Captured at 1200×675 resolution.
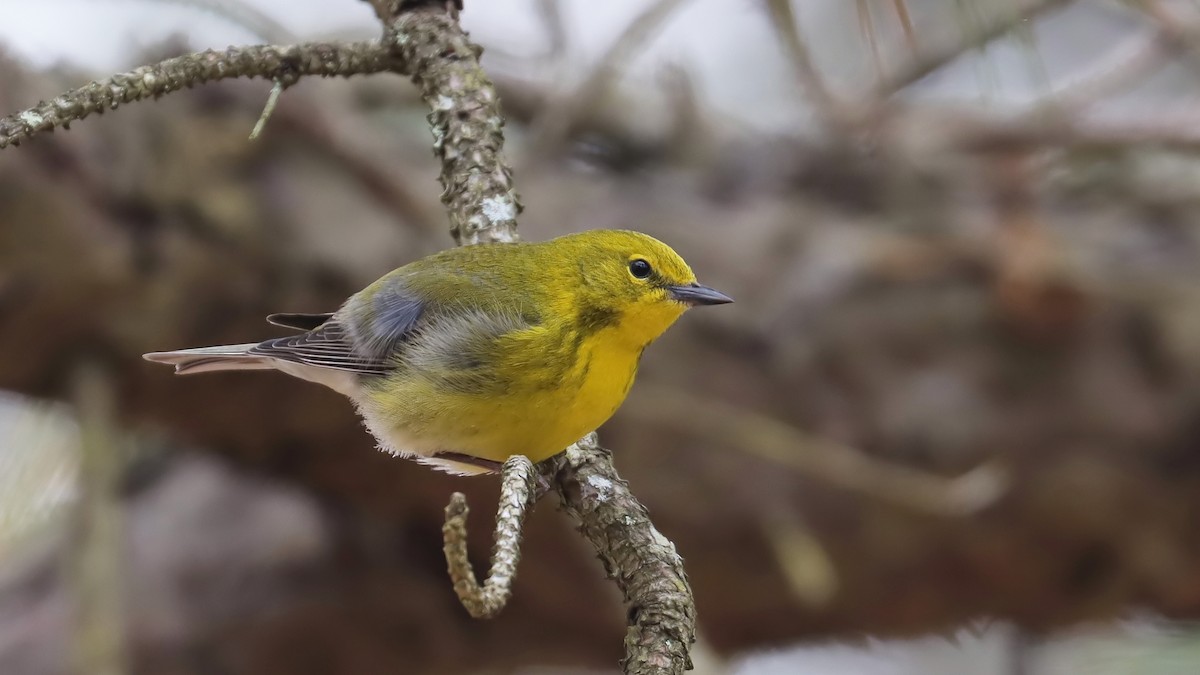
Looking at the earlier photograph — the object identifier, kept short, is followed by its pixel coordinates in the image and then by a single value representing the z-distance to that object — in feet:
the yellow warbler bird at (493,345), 17.26
